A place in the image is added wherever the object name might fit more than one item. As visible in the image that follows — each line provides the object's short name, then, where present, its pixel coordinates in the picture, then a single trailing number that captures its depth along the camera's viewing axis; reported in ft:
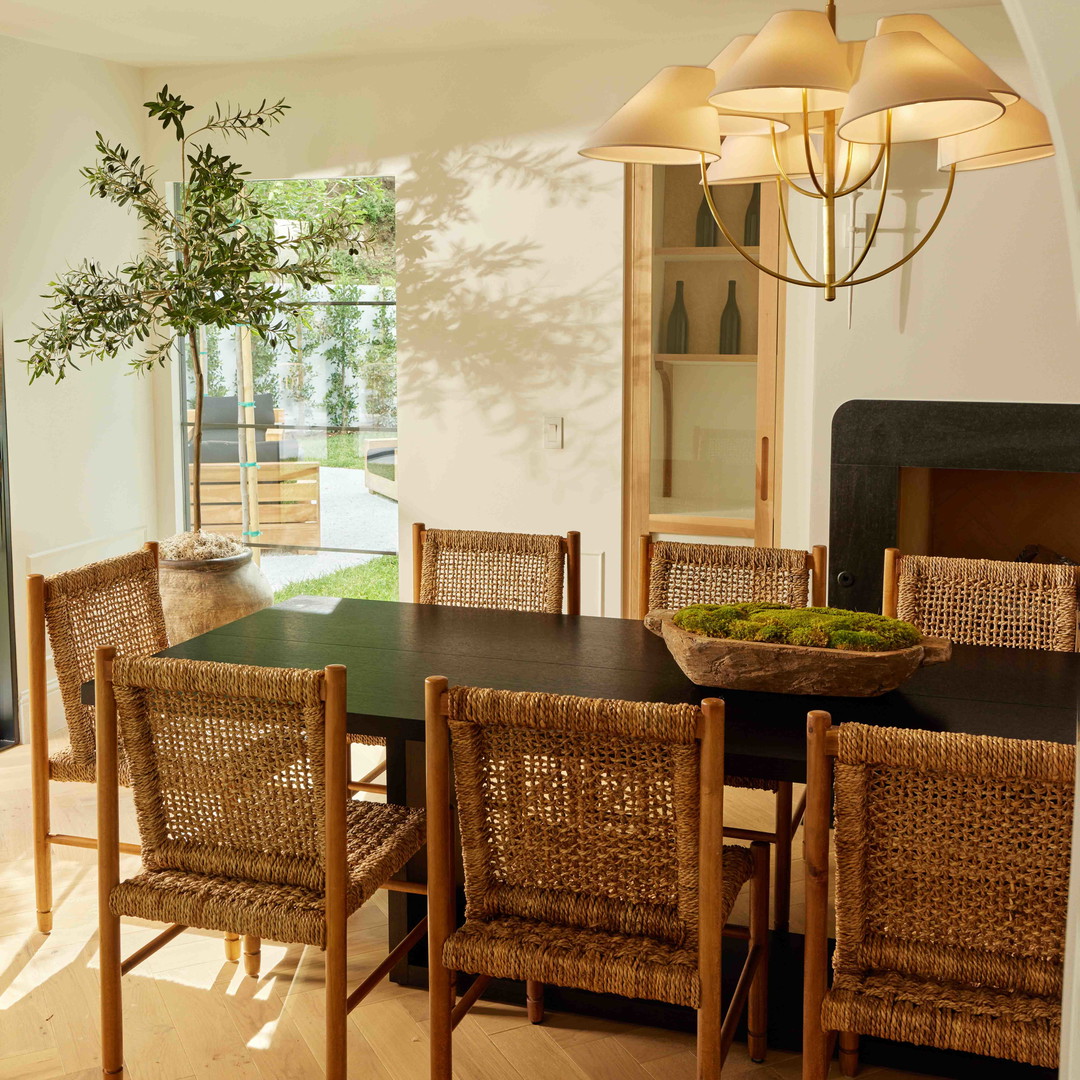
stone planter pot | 15.01
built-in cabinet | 15.06
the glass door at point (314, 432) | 16.85
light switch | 15.81
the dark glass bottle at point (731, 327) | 15.14
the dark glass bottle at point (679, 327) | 15.30
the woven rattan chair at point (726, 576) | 10.53
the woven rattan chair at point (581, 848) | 6.26
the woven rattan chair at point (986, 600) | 9.84
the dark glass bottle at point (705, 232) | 15.07
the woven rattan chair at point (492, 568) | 11.39
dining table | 7.50
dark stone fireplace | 13.41
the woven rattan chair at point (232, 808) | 6.89
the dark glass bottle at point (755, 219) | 14.89
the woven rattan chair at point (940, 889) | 5.68
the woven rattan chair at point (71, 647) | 9.87
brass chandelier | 6.35
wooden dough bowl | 7.63
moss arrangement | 7.75
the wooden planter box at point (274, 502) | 17.69
